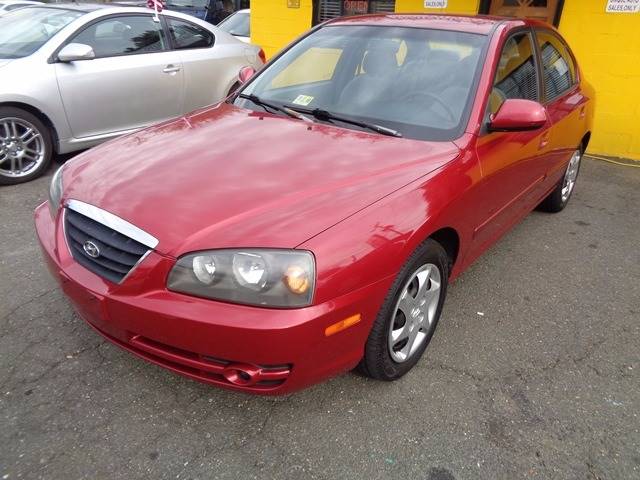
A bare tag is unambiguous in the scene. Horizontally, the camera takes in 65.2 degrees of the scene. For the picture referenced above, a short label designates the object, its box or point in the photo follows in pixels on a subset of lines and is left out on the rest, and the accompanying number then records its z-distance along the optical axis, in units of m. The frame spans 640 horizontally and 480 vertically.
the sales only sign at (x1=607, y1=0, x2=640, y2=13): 5.79
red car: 1.81
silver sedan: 4.61
